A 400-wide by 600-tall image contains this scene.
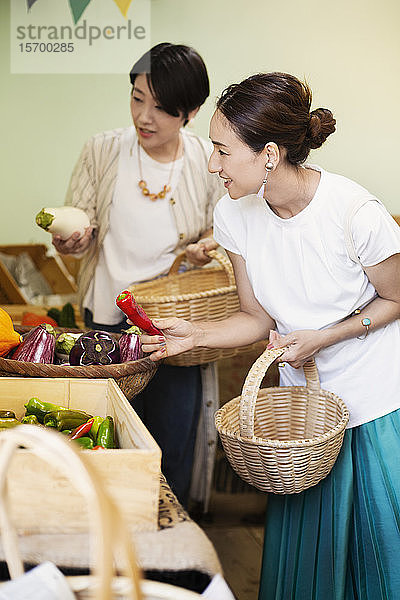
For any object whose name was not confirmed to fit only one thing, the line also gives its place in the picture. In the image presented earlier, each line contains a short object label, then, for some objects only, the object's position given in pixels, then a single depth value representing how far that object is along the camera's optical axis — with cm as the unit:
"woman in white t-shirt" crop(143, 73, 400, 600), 171
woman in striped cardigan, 249
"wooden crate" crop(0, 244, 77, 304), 442
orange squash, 171
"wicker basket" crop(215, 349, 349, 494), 154
